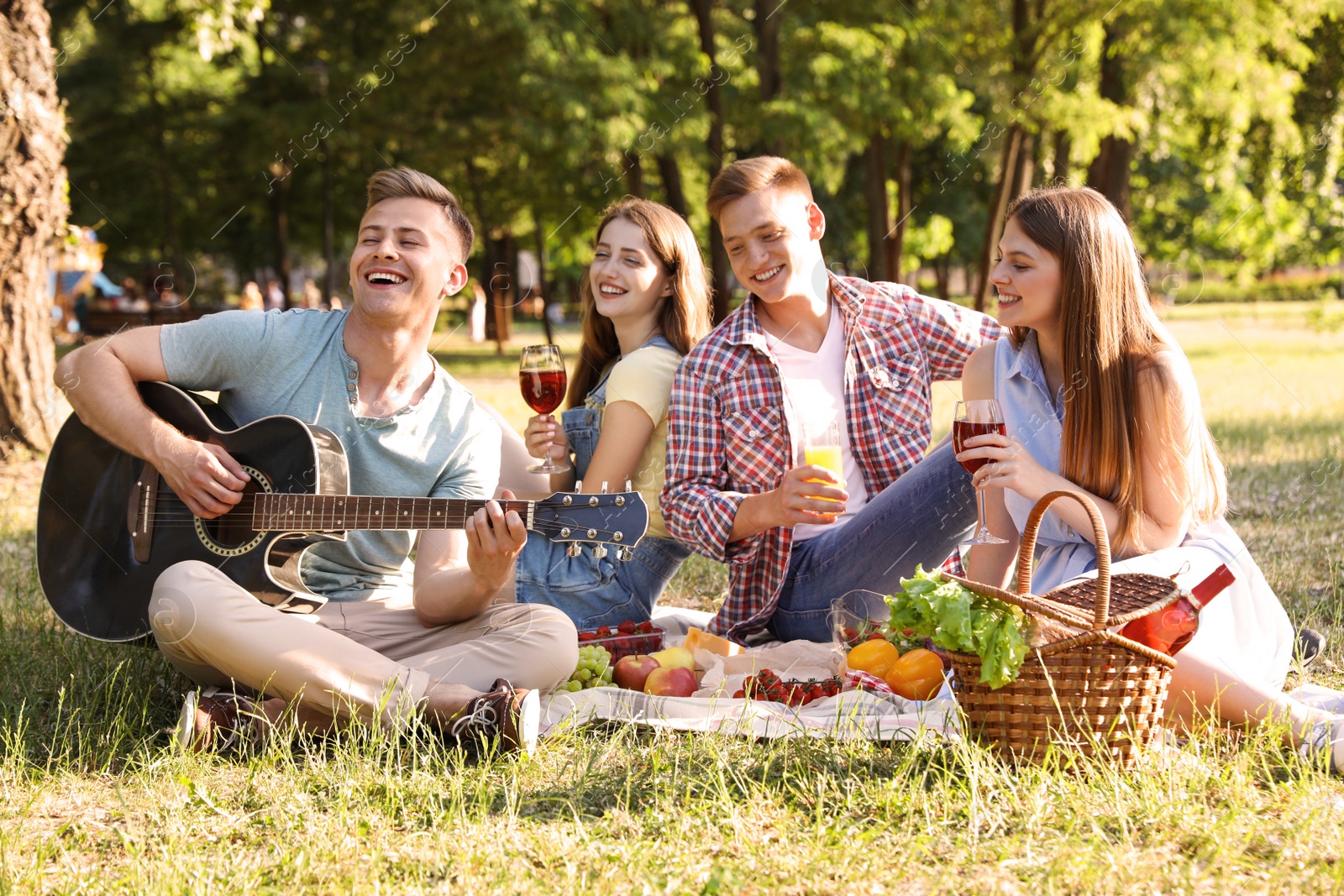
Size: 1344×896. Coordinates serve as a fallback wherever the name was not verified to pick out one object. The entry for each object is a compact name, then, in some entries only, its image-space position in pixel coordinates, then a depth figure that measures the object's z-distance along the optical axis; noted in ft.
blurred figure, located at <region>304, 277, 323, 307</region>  77.36
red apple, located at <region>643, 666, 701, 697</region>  12.24
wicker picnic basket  8.87
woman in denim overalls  14.52
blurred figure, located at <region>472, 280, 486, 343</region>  87.86
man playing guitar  11.28
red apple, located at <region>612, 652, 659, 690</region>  12.87
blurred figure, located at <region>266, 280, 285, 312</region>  97.09
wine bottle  9.15
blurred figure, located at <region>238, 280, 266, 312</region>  58.39
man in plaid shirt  13.37
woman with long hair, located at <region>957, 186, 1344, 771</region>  10.45
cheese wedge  13.74
